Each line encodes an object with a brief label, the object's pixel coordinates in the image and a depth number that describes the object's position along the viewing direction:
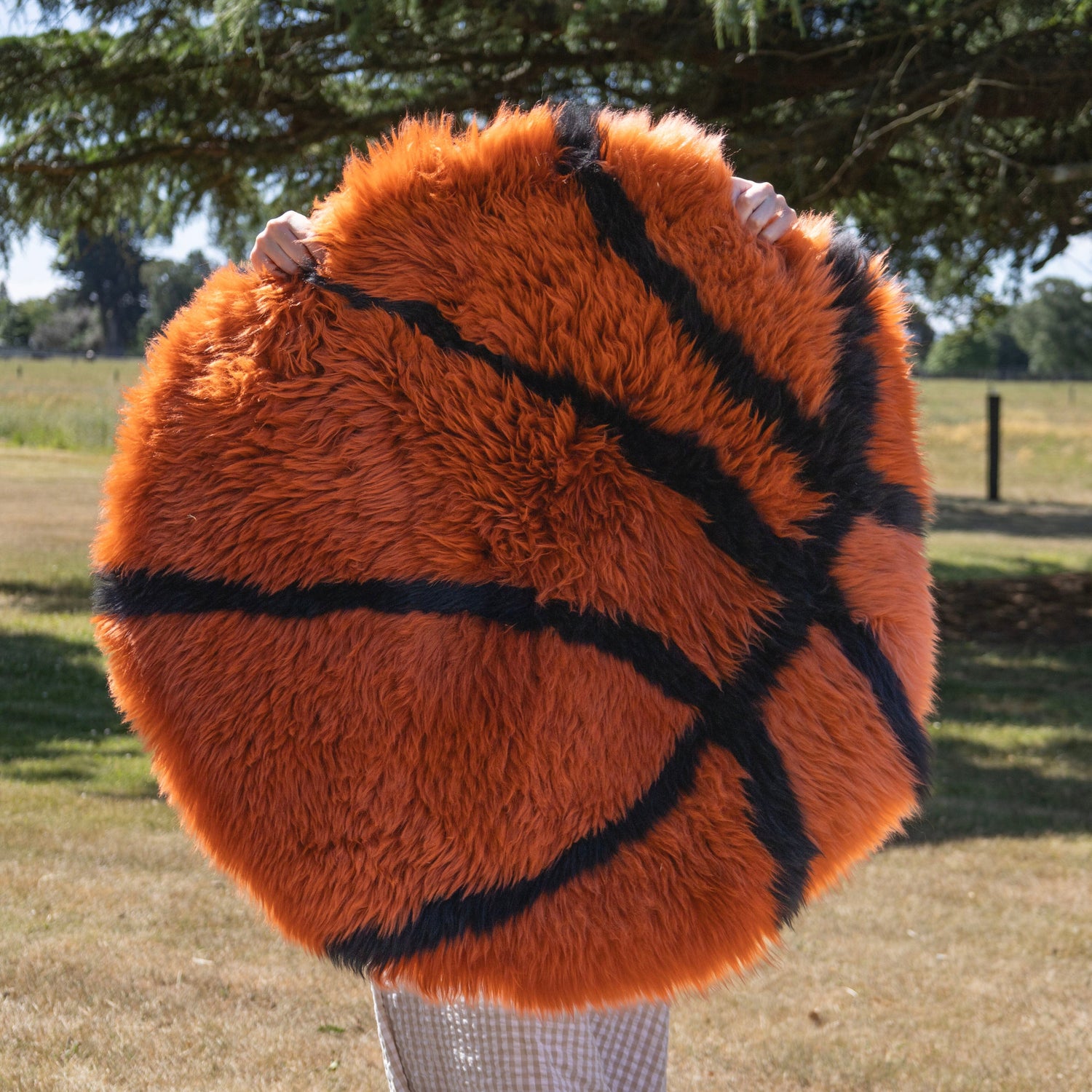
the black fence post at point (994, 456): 27.21
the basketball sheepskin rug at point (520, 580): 3.34
